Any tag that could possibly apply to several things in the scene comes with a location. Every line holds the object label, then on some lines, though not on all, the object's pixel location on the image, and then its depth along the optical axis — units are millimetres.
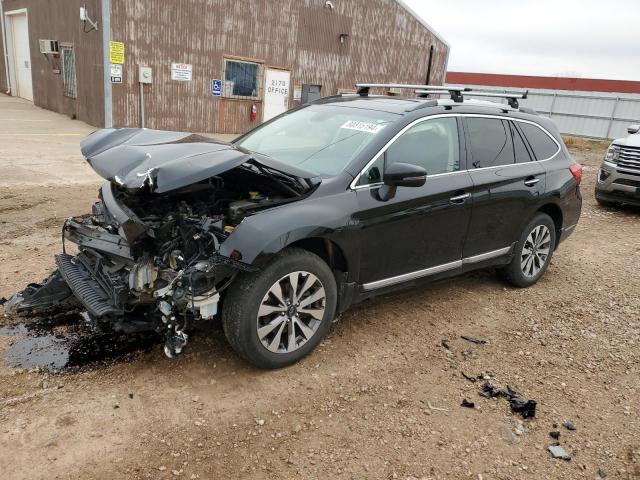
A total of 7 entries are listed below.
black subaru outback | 3176
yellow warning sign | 12766
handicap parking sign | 15125
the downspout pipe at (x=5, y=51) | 20000
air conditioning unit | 15355
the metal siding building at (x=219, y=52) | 13430
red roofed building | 28047
